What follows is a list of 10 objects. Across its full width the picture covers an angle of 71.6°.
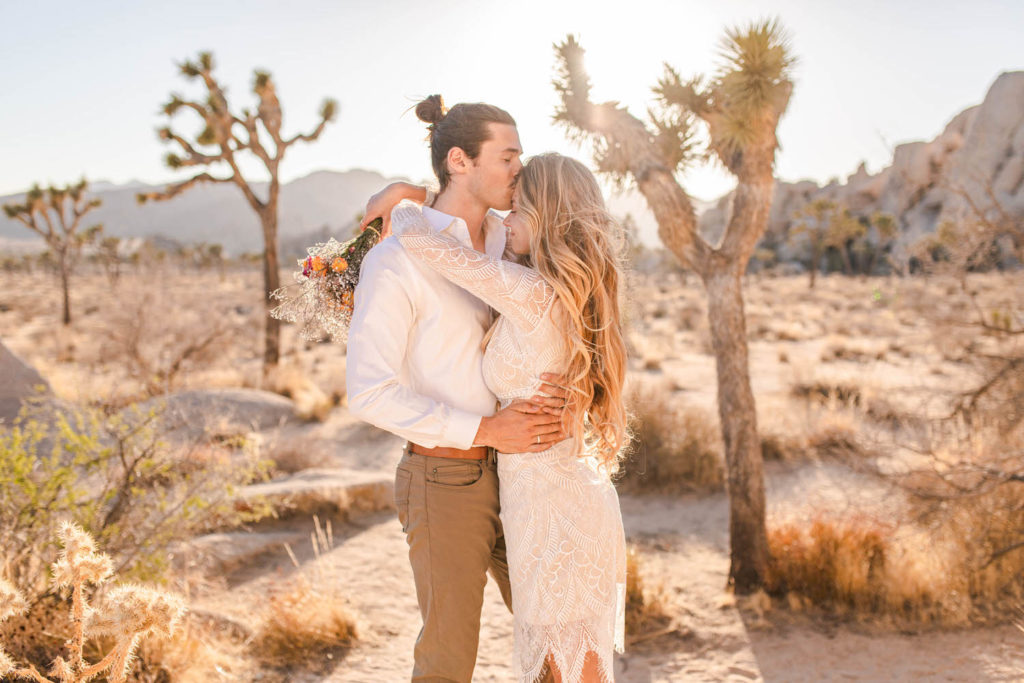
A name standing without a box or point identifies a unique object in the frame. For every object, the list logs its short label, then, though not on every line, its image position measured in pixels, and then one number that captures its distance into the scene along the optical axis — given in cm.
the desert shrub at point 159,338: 1127
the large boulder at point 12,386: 548
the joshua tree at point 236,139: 1134
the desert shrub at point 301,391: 1047
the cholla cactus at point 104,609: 192
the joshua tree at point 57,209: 2100
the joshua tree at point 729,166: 420
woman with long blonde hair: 211
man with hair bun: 207
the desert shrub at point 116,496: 344
